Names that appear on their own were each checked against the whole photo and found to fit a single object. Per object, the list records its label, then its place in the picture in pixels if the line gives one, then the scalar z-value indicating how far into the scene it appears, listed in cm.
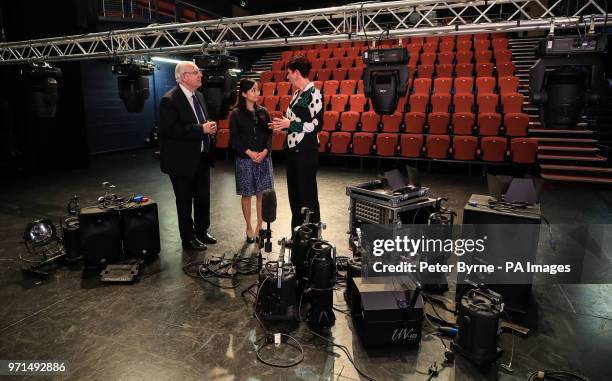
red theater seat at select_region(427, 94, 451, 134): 668
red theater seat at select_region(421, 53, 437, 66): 832
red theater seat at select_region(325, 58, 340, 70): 928
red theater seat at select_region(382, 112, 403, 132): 698
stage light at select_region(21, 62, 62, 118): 525
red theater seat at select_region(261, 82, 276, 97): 855
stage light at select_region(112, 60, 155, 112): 481
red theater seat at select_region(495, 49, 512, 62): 792
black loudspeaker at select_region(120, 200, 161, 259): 308
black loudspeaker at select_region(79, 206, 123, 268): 294
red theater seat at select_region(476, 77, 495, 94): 701
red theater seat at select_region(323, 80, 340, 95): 808
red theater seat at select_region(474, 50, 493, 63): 813
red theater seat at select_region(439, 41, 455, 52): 890
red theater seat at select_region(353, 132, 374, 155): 706
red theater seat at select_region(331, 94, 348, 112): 764
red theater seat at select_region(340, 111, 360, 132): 729
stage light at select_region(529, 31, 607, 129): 271
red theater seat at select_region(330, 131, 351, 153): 720
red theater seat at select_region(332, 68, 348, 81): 865
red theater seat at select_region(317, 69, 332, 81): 882
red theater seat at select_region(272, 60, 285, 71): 986
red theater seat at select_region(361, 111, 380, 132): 716
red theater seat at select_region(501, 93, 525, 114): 651
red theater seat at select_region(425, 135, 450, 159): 650
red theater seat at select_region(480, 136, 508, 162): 616
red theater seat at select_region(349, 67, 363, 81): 849
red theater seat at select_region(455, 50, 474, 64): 826
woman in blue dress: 324
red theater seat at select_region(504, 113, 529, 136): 624
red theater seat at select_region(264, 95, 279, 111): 804
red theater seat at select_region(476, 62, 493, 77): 753
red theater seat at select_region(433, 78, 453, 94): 721
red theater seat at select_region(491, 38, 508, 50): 856
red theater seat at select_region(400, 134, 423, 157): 670
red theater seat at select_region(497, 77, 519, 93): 690
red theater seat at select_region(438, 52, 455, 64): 834
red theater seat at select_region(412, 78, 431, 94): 736
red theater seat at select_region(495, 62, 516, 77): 738
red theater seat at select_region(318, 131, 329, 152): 739
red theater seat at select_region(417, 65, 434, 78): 790
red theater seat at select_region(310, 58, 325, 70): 939
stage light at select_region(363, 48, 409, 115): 316
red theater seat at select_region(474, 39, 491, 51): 871
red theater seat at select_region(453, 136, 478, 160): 632
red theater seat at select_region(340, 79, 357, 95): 793
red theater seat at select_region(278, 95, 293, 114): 793
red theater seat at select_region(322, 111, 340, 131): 744
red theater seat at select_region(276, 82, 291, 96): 843
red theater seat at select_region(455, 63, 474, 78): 767
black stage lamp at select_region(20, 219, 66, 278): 292
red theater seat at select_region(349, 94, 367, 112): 748
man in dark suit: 309
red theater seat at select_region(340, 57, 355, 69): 914
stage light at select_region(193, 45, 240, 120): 337
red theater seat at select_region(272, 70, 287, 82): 921
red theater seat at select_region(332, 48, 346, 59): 995
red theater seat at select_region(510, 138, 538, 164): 598
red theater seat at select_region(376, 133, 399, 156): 687
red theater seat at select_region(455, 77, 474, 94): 707
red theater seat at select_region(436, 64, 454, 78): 777
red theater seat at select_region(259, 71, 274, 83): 944
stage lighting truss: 320
